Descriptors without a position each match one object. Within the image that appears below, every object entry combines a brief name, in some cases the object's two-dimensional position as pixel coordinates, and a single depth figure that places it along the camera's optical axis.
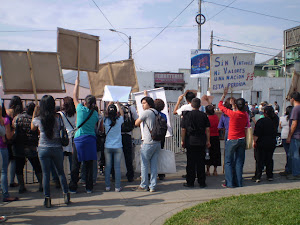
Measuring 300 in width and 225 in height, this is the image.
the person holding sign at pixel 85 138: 5.99
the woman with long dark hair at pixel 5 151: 5.39
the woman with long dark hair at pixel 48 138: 5.18
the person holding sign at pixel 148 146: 6.33
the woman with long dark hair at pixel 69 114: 6.49
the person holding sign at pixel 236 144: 6.63
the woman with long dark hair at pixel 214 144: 7.70
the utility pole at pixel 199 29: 24.66
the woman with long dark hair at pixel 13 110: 6.25
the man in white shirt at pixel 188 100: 7.24
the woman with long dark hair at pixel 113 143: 6.41
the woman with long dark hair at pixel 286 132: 7.68
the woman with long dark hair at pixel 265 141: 7.12
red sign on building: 37.97
